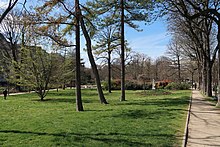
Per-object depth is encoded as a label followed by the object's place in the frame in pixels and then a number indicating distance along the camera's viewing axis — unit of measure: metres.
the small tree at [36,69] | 17.05
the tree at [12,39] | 27.98
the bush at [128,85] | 32.11
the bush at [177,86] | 30.44
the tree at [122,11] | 13.58
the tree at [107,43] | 20.65
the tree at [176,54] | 35.40
